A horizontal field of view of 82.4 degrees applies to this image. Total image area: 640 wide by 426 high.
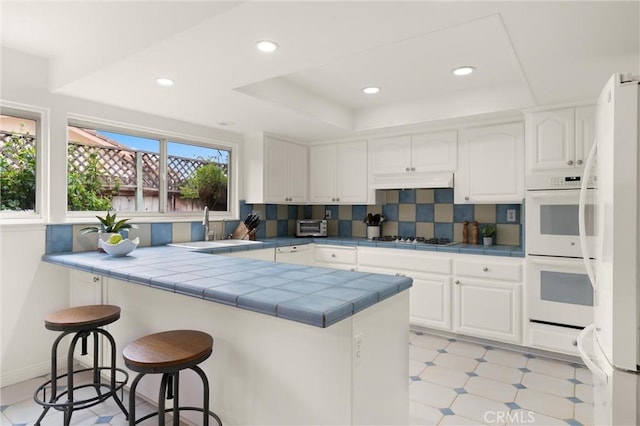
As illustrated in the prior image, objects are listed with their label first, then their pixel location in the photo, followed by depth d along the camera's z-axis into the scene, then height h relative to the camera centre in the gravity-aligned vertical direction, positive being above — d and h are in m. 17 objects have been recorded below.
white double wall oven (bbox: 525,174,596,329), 2.78 -0.36
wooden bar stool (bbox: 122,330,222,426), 1.48 -0.61
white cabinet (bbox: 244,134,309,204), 4.04 +0.45
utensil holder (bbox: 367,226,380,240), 4.32 -0.26
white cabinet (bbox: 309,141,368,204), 4.21 +0.44
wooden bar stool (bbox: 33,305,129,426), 1.98 -0.71
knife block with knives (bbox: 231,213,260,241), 3.97 -0.21
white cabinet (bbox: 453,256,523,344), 3.07 -0.76
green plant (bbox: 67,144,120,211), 2.96 +0.17
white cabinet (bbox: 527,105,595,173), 2.77 +0.57
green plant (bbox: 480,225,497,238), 3.57 -0.21
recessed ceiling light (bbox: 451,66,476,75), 2.73 +1.06
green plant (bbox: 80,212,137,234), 2.83 -0.13
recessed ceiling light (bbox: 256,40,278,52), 1.89 +0.87
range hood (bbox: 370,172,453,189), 3.58 +0.31
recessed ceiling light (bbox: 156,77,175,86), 2.42 +0.86
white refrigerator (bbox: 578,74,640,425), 1.28 -0.15
